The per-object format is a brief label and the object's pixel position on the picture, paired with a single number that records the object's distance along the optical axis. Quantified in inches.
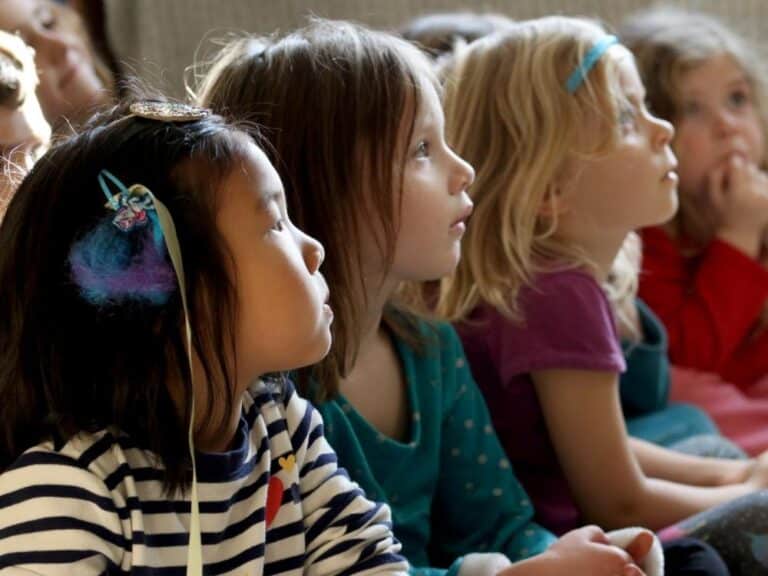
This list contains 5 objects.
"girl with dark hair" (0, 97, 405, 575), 49.5
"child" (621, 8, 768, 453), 77.2
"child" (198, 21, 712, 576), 57.4
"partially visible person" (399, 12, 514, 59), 75.3
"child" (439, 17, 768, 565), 64.4
